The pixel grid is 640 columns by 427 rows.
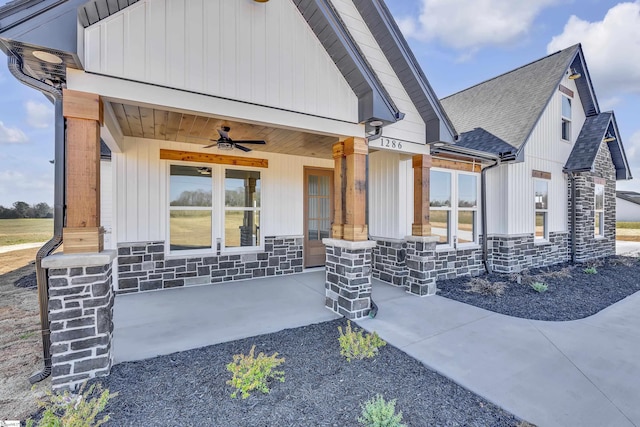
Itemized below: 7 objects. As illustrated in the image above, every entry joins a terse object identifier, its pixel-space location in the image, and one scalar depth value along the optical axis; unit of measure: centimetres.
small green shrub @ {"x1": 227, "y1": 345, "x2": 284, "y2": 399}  252
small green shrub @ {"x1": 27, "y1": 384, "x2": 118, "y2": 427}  199
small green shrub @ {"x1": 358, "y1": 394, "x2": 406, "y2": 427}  206
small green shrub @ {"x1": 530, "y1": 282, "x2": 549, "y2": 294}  572
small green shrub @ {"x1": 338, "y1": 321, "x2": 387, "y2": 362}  314
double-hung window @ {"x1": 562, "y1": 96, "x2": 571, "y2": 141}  884
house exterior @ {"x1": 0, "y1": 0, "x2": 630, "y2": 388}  263
